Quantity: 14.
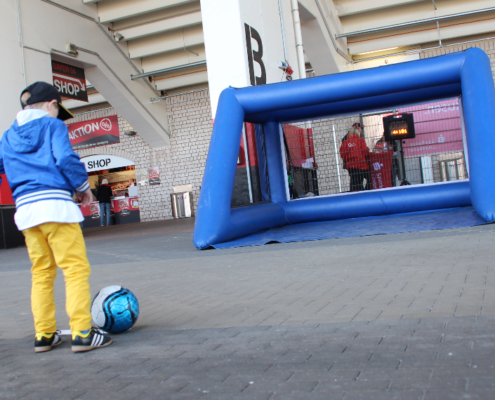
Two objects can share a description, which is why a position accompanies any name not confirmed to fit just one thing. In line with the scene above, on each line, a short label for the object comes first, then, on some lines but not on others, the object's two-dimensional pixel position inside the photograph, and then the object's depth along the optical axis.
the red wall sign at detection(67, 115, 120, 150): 21.08
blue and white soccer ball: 3.14
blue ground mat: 6.82
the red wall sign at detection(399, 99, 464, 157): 9.25
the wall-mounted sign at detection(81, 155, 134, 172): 21.11
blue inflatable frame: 6.80
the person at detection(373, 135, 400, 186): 9.64
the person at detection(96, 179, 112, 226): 20.20
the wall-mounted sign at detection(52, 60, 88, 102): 13.30
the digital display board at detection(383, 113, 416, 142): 9.59
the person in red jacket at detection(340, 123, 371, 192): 9.71
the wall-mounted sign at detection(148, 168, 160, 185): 20.45
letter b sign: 10.01
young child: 2.87
